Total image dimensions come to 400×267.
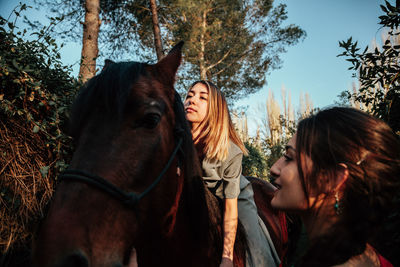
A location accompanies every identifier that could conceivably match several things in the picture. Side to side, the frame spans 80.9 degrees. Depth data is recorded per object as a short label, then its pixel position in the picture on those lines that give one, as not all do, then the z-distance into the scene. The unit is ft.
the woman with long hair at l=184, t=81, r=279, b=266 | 6.12
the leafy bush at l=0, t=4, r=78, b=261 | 6.63
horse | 2.93
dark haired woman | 3.39
